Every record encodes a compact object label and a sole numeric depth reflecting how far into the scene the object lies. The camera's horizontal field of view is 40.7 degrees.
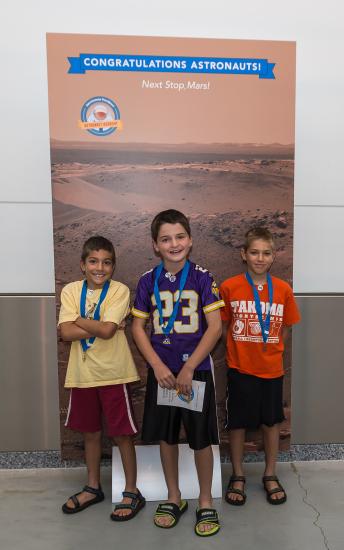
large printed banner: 2.60
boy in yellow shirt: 2.40
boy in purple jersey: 2.30
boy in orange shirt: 2.54
